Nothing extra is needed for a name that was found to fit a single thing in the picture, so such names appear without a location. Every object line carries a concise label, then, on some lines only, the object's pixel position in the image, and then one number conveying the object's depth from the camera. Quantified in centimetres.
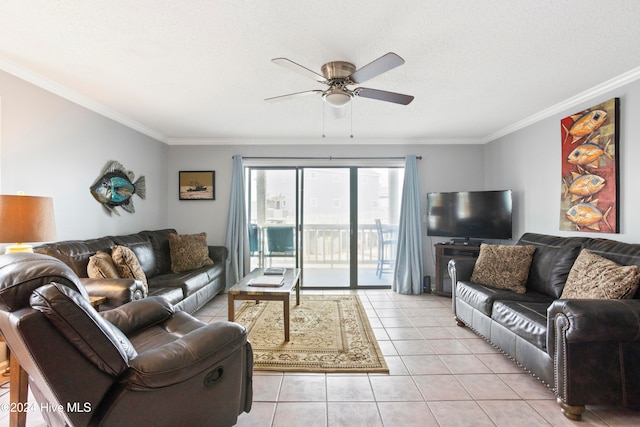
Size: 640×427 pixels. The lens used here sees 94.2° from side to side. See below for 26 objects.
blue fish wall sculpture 333
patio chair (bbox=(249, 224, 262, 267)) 486
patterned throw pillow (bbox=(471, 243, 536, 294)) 290
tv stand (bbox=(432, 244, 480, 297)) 418
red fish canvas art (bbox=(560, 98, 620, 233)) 268
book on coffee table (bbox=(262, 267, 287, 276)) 343
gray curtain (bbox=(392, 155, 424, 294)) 457
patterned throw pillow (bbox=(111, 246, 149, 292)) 281
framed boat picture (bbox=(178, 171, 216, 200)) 473
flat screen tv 393
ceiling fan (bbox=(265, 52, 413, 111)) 214
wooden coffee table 274
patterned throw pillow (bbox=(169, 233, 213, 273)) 385
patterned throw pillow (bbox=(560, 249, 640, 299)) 196
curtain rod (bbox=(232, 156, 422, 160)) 471
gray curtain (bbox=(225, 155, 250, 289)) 463
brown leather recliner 102
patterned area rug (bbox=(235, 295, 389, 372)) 243
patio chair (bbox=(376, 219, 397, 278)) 496
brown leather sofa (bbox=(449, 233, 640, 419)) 176
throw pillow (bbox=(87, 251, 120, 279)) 257
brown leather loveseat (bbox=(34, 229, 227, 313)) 238
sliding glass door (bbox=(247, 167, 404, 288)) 481
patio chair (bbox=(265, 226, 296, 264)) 482
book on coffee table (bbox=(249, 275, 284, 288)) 295
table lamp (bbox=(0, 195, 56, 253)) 194
